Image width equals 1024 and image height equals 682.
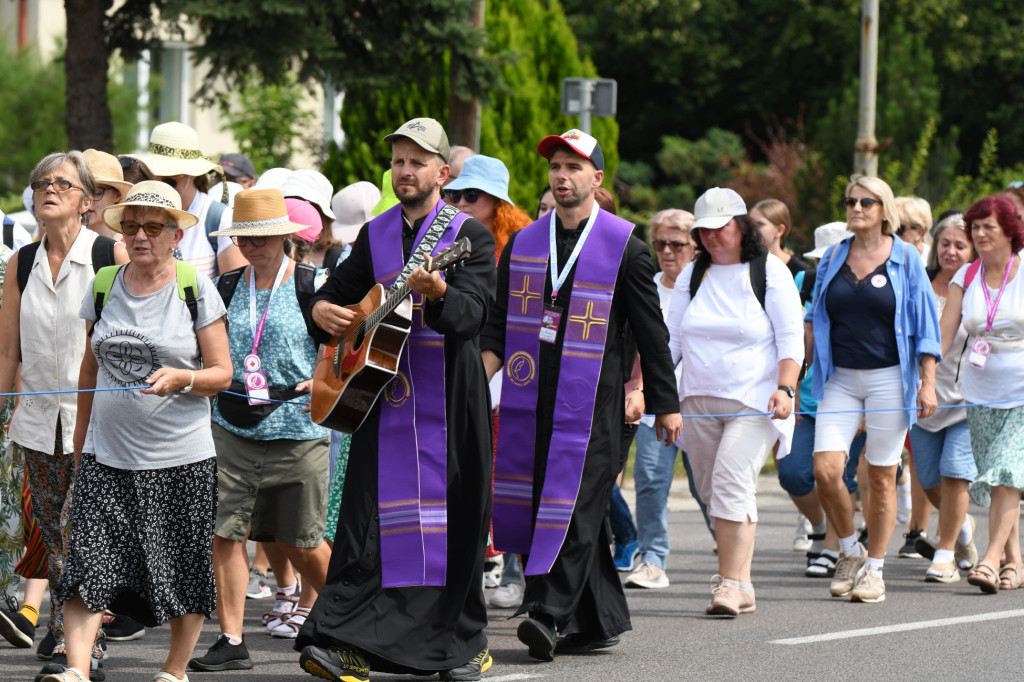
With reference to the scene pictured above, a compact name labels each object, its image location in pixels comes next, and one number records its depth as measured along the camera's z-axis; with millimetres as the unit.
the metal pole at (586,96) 29125
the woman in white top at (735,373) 16031
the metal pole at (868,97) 35875
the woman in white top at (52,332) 13242
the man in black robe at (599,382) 14016
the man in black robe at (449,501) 12117
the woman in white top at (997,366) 17766
